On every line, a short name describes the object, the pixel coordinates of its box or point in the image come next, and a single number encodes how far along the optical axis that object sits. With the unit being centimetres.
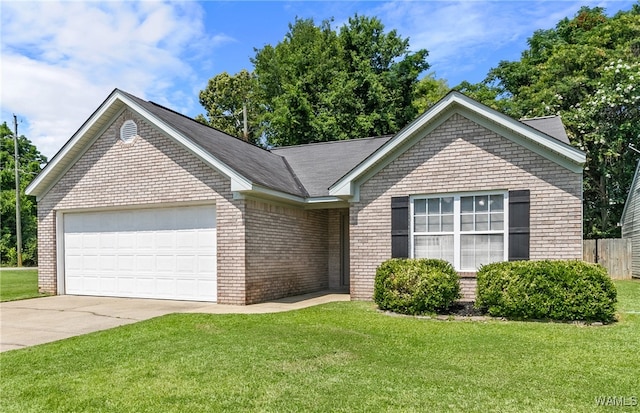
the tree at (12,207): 3369
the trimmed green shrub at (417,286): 903
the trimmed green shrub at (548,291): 795
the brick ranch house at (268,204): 996
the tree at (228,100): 4269
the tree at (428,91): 2968
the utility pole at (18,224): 3130
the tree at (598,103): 2286
